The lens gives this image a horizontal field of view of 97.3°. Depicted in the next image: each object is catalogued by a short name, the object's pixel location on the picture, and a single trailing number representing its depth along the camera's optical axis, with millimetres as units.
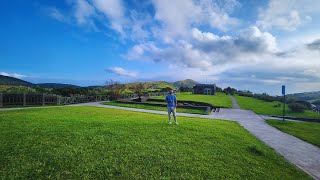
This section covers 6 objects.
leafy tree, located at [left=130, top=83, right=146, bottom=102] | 37260
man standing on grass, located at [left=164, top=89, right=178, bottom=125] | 8960
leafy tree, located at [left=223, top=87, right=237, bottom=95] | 57367
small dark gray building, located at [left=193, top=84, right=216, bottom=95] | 49514
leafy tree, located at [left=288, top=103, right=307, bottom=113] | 18454
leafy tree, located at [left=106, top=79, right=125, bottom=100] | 30995
